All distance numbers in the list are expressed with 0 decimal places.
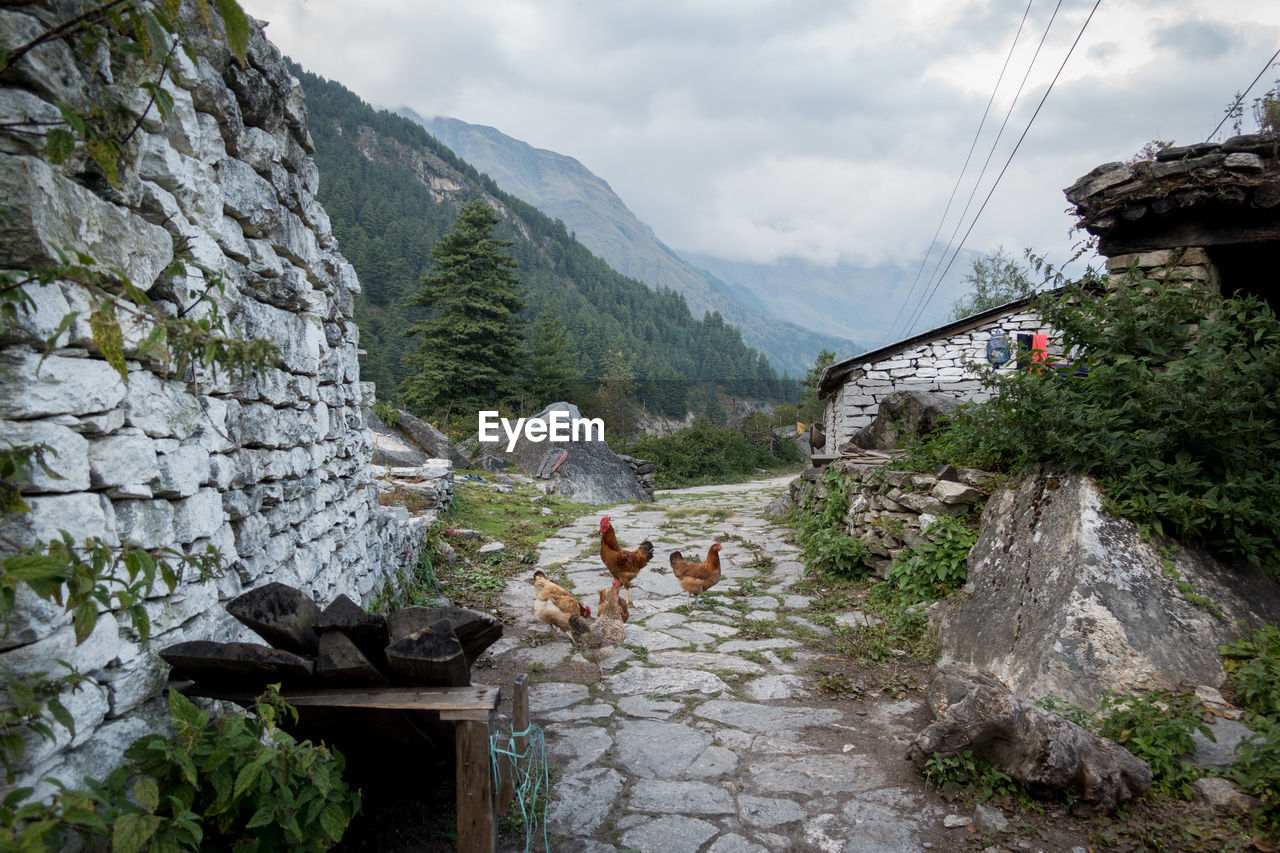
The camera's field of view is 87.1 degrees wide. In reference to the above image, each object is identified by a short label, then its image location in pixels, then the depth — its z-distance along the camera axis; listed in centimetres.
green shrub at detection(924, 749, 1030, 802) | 301
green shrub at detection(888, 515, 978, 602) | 530
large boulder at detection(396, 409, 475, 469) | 1470
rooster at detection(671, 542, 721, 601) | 658
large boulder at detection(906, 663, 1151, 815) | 286
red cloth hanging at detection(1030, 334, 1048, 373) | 495
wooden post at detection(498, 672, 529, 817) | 289
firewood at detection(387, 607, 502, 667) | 231
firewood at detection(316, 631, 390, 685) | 215
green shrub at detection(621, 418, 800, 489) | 2116
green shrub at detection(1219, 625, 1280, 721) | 320
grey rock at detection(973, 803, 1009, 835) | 282
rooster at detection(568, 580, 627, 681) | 456
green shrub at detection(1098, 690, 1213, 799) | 291
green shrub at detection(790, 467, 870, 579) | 690
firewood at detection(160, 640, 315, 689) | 200
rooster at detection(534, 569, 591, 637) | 513
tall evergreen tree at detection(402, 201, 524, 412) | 2942
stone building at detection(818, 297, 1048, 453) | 1335
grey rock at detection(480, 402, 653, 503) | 1482
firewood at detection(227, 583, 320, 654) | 217
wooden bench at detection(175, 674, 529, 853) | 215
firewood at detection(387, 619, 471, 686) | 216
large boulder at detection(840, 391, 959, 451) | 827
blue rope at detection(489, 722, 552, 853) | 278
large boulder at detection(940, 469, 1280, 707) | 353
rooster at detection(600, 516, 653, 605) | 659
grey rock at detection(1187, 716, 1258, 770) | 295
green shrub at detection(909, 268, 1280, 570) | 399
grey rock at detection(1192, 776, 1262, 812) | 269
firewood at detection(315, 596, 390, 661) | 225
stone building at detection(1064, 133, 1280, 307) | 496
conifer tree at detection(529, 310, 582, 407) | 3341
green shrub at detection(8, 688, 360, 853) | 161
